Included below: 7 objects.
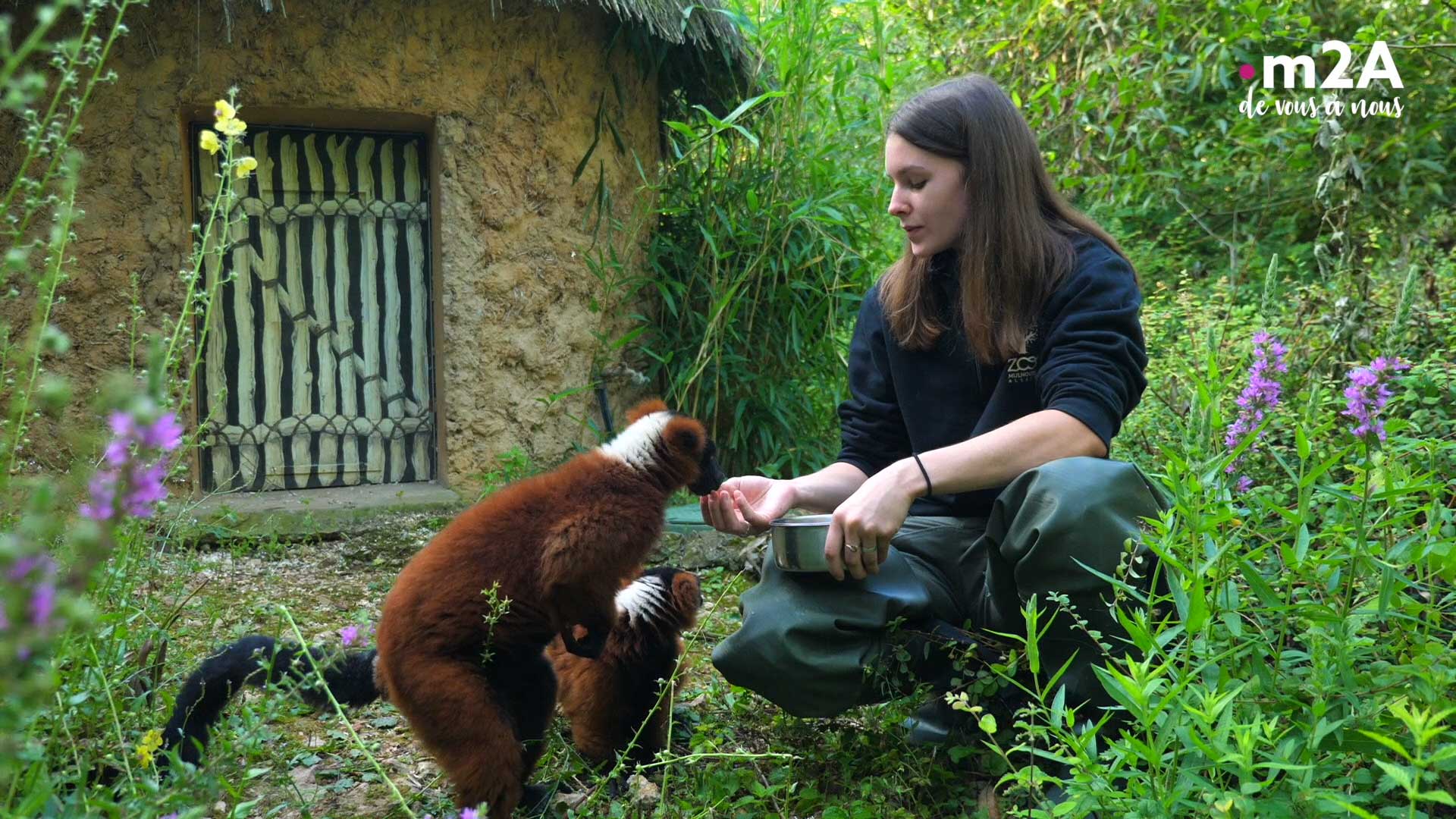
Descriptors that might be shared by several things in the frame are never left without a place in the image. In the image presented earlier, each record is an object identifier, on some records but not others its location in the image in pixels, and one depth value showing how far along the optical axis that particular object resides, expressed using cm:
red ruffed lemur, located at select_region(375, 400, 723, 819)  285
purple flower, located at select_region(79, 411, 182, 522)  109
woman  280
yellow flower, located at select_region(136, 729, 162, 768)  208
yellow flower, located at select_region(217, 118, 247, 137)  228
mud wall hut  645
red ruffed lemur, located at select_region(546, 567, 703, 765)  336
